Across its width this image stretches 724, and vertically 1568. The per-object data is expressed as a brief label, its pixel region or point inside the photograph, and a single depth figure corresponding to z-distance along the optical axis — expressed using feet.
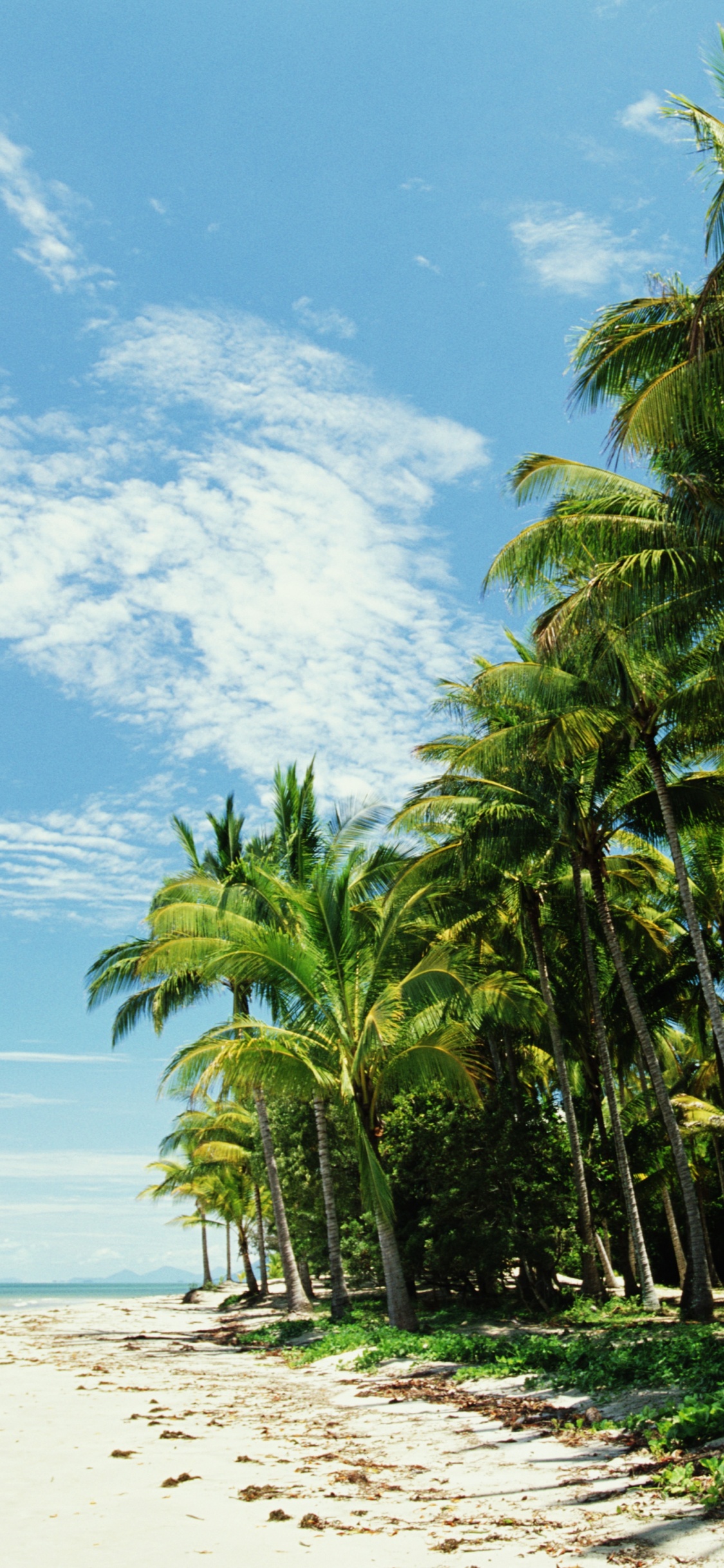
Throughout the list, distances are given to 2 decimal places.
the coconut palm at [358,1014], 48.06
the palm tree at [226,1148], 98.12
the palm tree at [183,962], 60.08
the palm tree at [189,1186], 112.98
